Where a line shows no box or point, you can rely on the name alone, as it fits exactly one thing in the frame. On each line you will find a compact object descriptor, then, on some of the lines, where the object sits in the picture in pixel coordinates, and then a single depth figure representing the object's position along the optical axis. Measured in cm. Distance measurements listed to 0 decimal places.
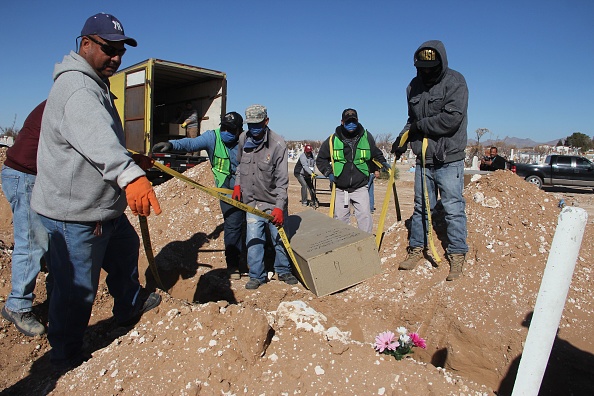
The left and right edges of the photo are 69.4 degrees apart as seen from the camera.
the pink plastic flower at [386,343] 239
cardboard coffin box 421
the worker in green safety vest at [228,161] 472
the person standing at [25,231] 321
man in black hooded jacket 380
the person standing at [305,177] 1073
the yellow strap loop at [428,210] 412
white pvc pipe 159
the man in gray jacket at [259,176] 436
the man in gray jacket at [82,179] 222
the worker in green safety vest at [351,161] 504
